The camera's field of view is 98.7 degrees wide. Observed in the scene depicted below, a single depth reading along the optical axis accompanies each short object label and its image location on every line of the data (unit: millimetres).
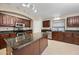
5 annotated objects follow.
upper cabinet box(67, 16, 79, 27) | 2699
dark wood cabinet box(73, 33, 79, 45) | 2790
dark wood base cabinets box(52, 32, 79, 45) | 2807
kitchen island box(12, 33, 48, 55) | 2196
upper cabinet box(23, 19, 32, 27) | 2764
